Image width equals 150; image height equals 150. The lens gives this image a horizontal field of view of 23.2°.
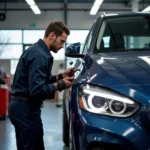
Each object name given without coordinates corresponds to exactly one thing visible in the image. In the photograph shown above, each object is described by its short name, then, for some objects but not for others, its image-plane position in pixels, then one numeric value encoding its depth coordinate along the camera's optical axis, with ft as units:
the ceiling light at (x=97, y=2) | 49.57
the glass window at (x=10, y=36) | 64.08
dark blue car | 6.18
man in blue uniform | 8.55
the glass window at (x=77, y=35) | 65.05
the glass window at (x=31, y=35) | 64.49
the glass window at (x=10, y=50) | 63.46
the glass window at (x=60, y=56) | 62.94
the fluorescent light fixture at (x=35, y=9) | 55.88
